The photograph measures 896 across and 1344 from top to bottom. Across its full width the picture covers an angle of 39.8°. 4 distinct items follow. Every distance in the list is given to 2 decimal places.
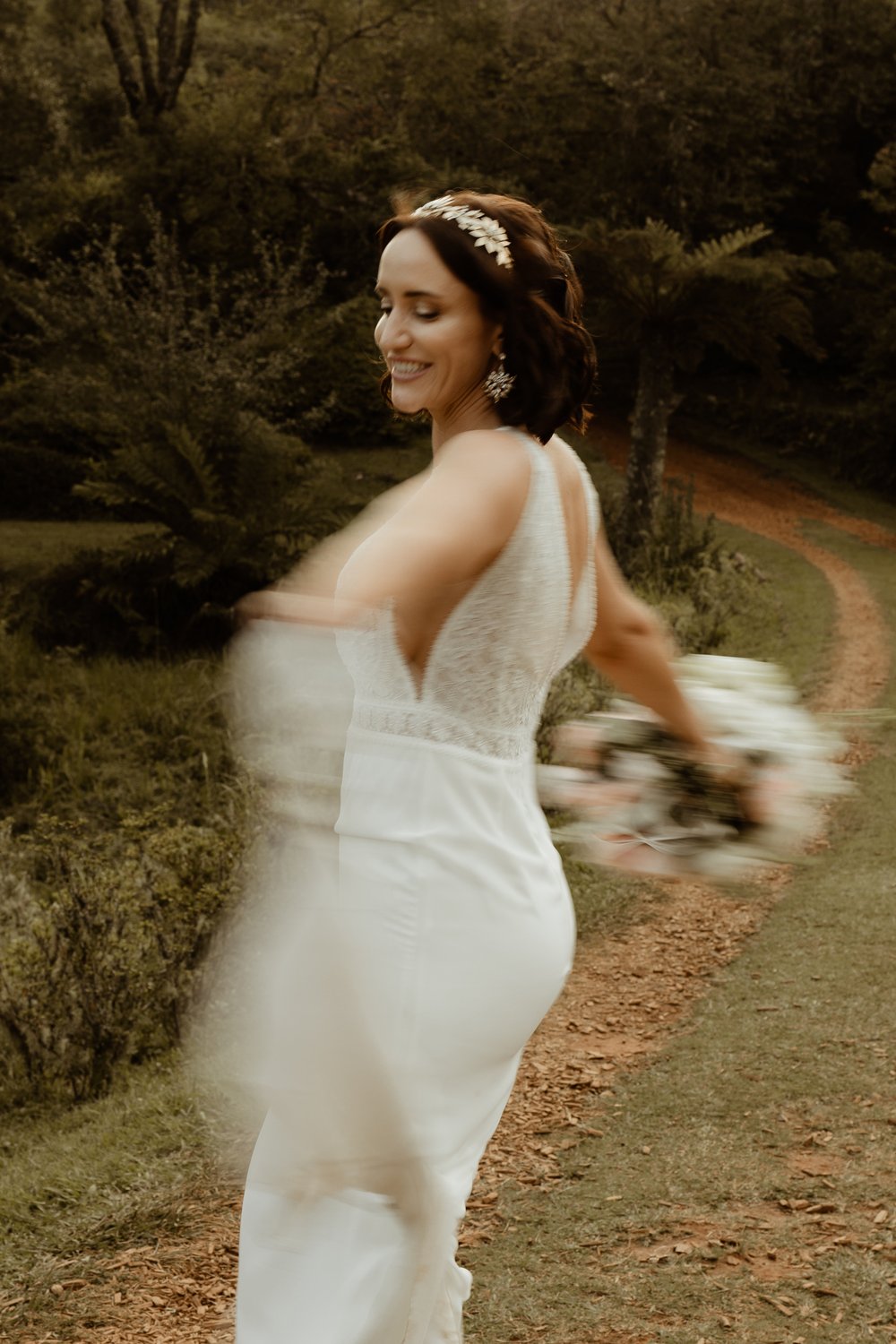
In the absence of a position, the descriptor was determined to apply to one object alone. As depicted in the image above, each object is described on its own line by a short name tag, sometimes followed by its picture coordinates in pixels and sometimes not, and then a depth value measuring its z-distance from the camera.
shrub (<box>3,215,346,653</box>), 13.12
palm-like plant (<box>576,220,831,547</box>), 14.88
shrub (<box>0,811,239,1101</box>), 4.64
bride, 1.49
